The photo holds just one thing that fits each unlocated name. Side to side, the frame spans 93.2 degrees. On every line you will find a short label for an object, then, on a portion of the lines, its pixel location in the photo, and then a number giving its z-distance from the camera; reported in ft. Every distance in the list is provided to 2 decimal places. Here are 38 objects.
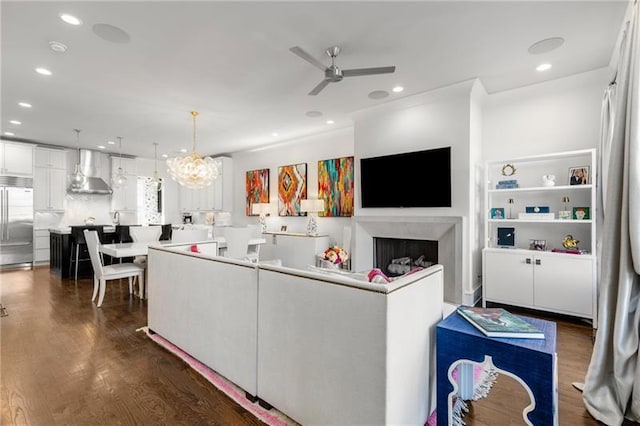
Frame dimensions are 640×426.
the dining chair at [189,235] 14.30
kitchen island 18.11
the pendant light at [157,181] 26.38
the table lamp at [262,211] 22.76
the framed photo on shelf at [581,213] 10.96
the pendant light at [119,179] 20.66
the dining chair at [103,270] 12.38
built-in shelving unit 10.37
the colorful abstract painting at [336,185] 18.31
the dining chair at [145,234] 15.84
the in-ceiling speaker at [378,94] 12.67
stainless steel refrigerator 20.17
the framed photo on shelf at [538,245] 11.84
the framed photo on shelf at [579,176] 11.12
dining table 12.50
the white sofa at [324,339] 4.33
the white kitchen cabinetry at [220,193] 26.25
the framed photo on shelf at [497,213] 12.70
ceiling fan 8.59
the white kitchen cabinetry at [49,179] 21.89
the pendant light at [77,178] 19.58
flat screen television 12.75
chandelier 15.72
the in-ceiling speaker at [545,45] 8.94
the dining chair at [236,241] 15.03
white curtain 5.57
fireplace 12.22
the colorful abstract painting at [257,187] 23.47
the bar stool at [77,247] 18.02
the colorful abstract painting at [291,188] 20.92
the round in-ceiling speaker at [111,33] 8.17
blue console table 4.36
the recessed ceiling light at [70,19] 7.68
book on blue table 4.83
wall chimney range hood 23.24
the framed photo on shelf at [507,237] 12.64
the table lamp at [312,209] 18.66
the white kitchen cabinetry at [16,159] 20.24
